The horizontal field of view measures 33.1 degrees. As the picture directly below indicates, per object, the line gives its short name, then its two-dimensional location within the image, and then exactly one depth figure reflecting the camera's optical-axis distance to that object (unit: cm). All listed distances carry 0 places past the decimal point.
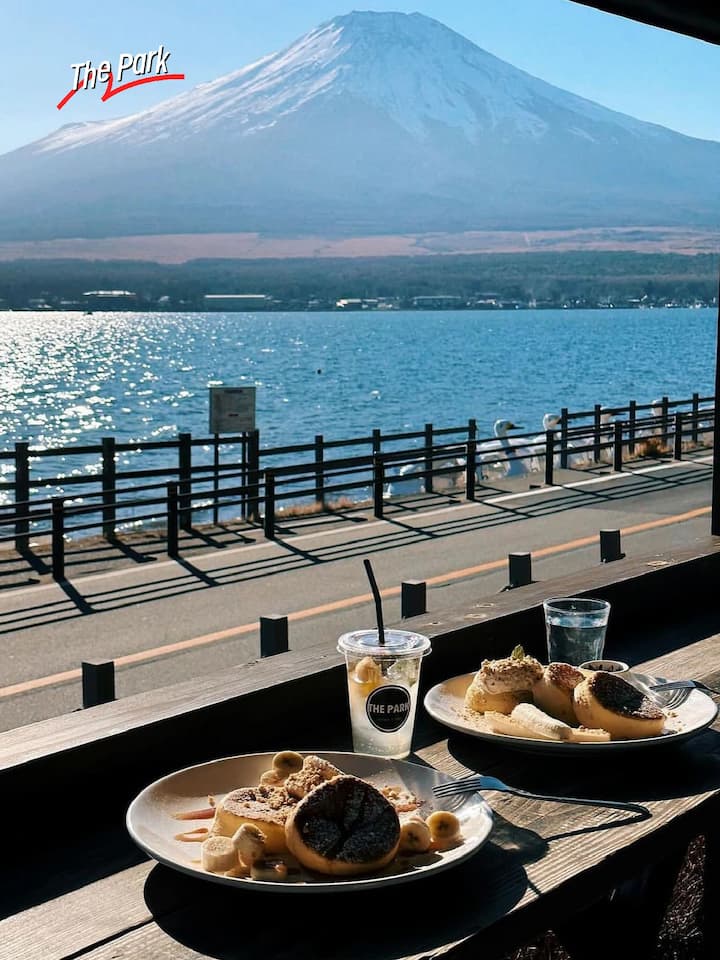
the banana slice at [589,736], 205
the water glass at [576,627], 249
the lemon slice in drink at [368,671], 205
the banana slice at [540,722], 205
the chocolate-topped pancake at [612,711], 207
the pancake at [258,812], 159
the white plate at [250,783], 154
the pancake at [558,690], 212
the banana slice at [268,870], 153
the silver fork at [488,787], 180
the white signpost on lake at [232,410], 1727
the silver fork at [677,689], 229
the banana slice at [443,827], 165
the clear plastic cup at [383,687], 205
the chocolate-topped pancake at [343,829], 154
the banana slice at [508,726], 207
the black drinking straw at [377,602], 202
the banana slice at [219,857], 155
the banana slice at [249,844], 155
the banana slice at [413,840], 162
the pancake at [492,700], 217
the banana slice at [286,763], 179
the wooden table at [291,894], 148
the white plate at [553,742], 203
